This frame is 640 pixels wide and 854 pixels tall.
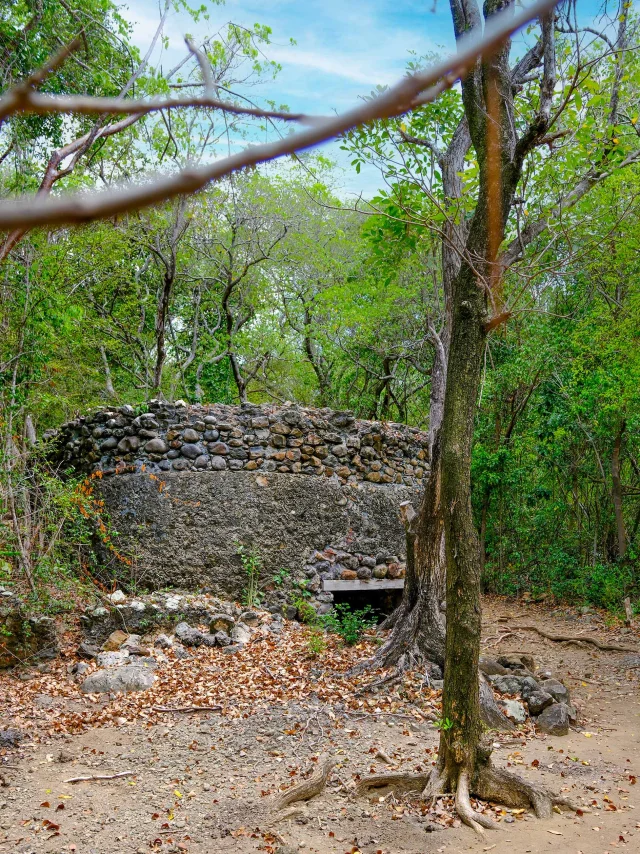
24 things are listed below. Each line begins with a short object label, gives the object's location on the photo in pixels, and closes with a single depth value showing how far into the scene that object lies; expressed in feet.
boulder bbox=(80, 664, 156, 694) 18.97
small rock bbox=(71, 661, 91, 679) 19.84
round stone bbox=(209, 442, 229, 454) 27.37
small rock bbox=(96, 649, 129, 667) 20.36
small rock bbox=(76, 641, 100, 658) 21.01
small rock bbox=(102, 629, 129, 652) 21.50
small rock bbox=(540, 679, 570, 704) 18.30
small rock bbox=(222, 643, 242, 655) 21.97
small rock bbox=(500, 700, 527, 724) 17.24
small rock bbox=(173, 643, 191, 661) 21.43
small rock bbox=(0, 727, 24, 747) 15.55
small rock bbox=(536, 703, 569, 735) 16.71
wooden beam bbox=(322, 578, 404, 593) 27.30
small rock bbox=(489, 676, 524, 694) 18.44
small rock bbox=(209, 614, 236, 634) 23.40
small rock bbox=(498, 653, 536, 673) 20.62
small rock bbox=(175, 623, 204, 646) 22.43
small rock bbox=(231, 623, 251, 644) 22.93
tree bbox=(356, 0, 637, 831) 12.39
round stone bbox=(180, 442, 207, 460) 27.04
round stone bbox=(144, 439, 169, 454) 26.81
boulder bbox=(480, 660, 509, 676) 19.49
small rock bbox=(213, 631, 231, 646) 22.61
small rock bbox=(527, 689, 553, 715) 17.63
